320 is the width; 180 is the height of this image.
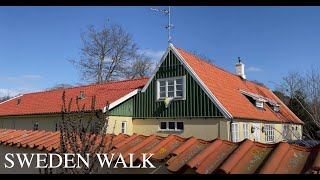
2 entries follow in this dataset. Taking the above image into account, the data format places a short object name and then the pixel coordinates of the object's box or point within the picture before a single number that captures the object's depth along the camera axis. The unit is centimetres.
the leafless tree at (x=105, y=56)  3094
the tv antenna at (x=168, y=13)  1581
